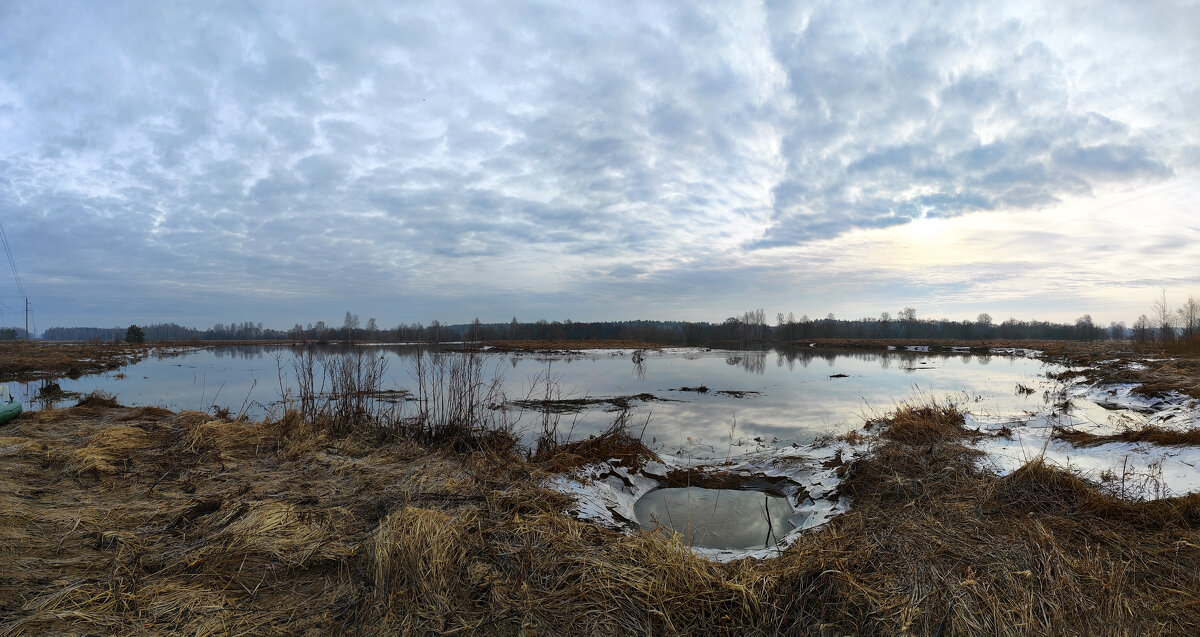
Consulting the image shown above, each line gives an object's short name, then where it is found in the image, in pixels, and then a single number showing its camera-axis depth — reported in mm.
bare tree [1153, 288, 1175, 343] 34031
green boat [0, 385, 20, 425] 8297
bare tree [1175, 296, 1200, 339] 32531
